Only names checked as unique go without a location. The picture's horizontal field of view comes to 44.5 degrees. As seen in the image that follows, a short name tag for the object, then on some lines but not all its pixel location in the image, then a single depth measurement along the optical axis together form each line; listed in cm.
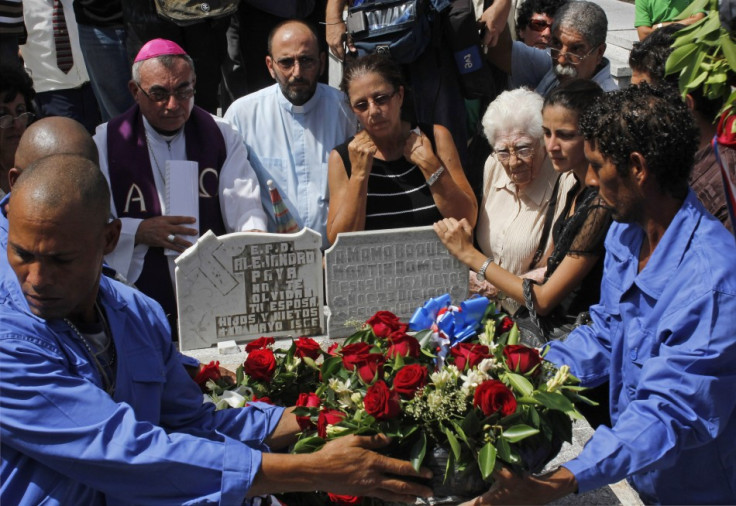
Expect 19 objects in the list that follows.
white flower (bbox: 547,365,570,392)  277
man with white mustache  559
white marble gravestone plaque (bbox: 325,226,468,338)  432
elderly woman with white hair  455
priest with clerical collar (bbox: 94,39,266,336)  468
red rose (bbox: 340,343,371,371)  291
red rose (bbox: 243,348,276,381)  322
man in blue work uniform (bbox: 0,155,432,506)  223
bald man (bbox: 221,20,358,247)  521
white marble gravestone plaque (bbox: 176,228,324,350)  416
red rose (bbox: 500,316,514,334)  321
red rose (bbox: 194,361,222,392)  330
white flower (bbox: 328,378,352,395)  281
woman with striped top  485
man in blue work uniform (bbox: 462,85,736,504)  258
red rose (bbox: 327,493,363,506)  274
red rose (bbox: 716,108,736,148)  342
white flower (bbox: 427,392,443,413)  267
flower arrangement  265
